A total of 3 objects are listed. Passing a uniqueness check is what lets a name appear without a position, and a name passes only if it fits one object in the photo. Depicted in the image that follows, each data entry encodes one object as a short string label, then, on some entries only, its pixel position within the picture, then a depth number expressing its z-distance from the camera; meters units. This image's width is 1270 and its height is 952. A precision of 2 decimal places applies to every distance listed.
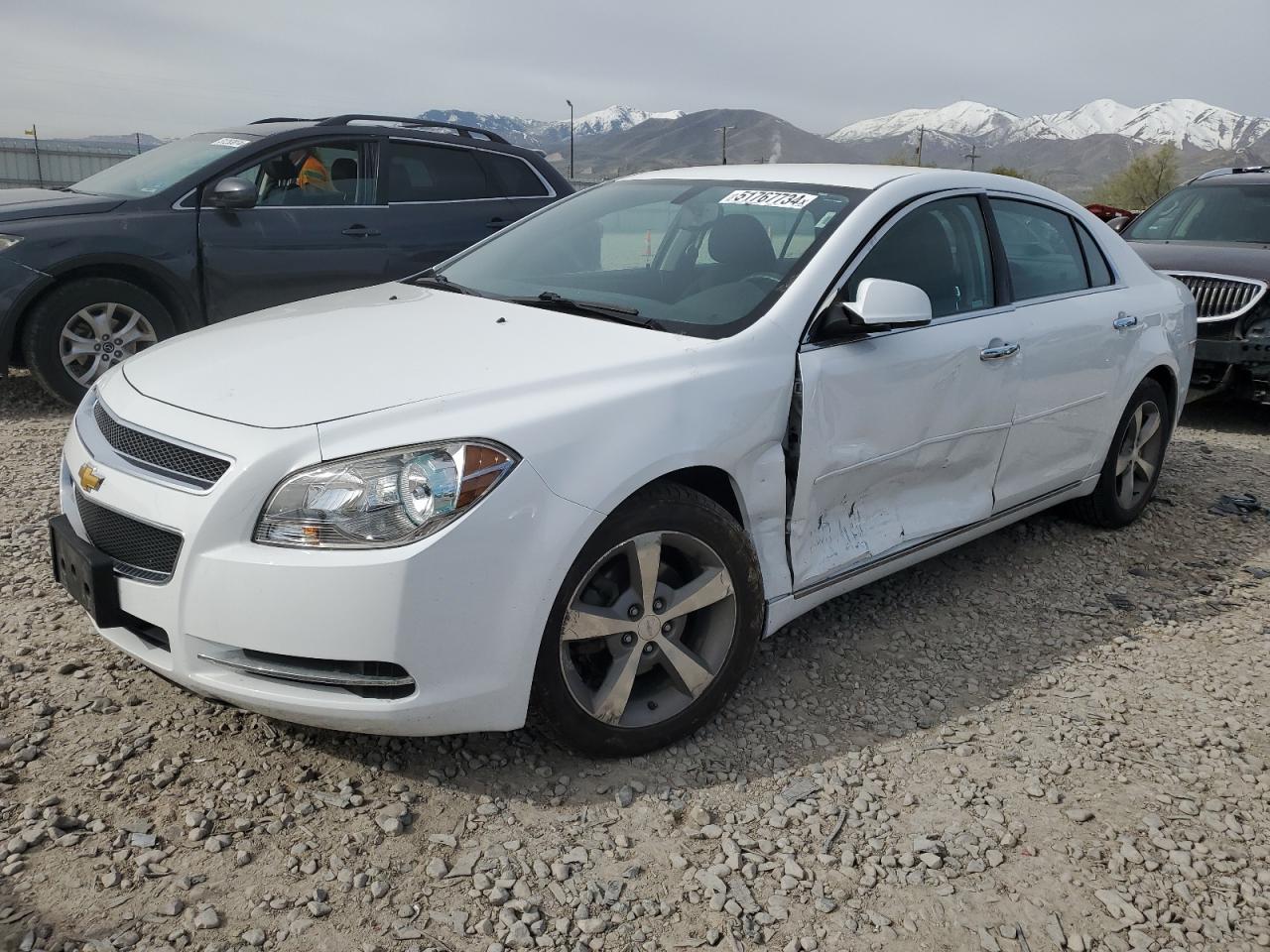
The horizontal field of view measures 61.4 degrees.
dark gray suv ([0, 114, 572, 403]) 6.15
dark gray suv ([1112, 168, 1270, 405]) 7.35
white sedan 2.49
